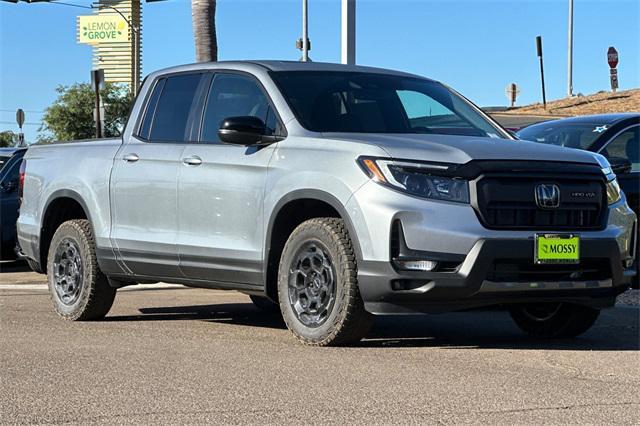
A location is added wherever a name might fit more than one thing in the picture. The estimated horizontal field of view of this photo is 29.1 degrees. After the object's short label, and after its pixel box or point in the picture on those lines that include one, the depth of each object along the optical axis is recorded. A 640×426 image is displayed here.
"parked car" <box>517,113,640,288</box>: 10.91
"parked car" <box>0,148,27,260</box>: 16.31
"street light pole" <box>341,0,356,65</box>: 16.31
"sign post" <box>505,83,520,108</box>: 50.39
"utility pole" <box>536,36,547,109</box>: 42.48
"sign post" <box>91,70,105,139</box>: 27.64
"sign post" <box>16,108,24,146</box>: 44.28
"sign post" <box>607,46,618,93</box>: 45.19
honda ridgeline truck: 7.17
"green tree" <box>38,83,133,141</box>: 69.56
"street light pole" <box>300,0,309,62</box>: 40.58
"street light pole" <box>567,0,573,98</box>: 51.56
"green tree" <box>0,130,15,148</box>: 87.12
